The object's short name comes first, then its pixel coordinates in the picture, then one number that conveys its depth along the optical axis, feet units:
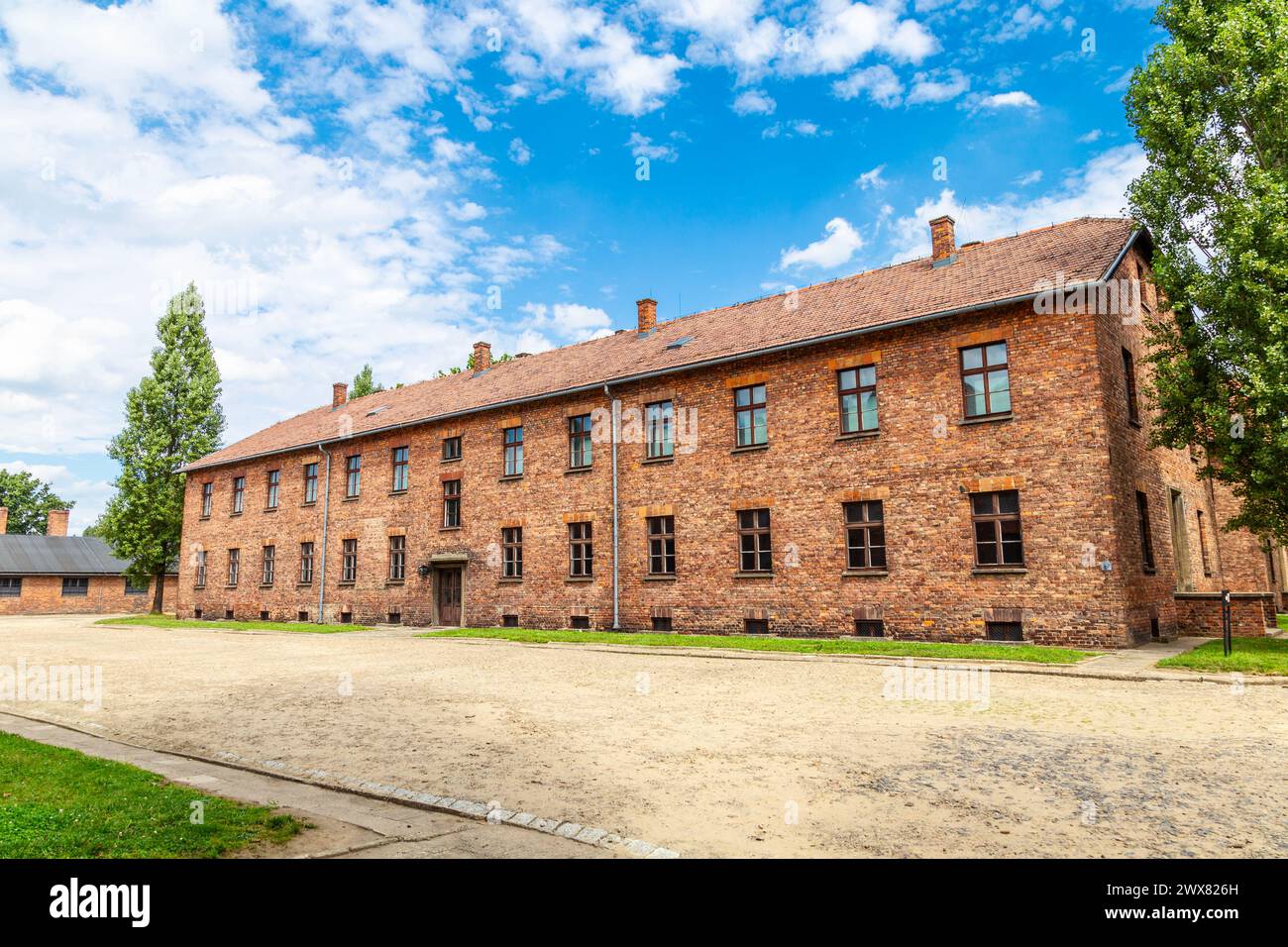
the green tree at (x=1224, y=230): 47.24
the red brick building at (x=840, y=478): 52.65
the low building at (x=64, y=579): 154.71
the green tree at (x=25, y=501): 248.73
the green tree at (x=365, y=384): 192.03
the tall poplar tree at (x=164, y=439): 132.87
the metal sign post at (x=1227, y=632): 43.98
